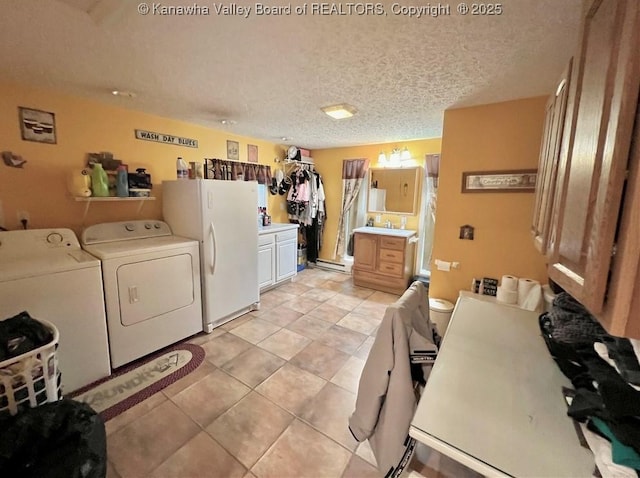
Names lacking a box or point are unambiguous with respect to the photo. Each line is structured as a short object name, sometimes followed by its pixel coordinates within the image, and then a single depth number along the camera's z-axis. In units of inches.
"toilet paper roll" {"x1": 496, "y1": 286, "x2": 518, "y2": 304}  83.2
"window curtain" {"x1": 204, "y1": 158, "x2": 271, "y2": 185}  136.2
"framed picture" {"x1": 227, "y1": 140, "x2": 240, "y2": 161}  146.8
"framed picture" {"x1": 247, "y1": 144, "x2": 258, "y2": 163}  158.8
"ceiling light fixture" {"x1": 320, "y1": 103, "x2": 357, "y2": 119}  95.0
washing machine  66.7
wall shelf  91.3
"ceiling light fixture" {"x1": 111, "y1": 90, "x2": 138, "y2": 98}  85.6
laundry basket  52.8
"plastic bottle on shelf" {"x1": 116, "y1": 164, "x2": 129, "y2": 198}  99.4
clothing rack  183.6
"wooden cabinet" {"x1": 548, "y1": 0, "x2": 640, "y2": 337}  20.4
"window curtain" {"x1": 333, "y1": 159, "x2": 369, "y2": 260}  177.3
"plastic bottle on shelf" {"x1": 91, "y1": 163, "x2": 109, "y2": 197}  93.7
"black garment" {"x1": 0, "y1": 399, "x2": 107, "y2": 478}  42.2
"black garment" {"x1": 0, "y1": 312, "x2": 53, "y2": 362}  54.3
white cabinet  149.8
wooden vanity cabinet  152.3
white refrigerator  105.3
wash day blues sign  110.4
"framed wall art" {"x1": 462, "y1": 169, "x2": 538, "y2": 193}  84.2
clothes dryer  83.4
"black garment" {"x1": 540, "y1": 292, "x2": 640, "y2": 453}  26.3
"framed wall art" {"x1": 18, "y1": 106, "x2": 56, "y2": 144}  83.6
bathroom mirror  163.0
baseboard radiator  195.5
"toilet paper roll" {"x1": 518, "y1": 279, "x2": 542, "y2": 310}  76.5
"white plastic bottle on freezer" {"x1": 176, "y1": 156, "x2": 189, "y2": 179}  118.2
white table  29.5
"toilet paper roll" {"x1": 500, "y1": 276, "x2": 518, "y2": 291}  83.0
